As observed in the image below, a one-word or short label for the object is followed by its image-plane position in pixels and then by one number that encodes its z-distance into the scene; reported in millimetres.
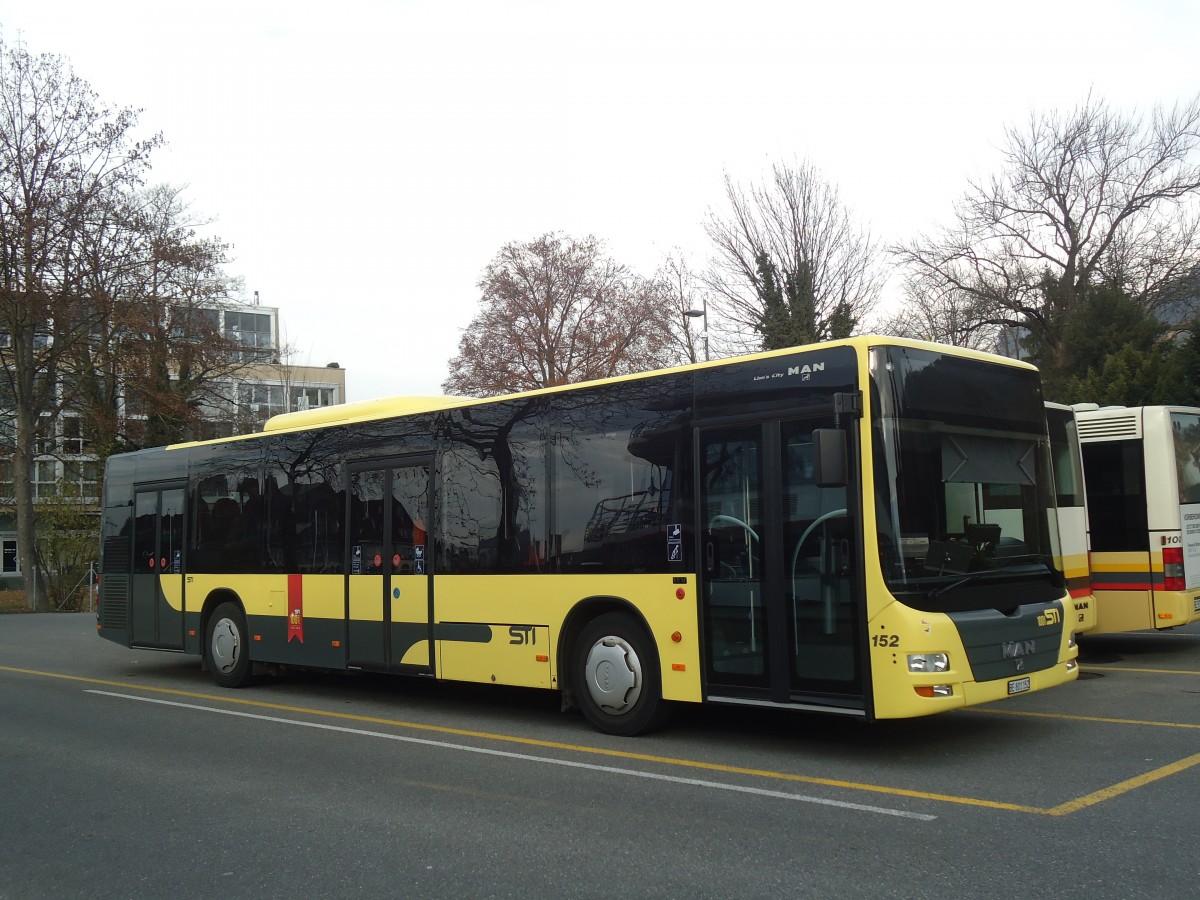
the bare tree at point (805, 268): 30609
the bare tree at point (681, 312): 36531
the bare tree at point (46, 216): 29594
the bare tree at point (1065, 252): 35406
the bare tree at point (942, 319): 37500
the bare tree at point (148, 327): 31000
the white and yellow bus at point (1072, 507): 12008
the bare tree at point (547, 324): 45625
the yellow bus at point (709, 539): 7406
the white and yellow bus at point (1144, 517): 12469
